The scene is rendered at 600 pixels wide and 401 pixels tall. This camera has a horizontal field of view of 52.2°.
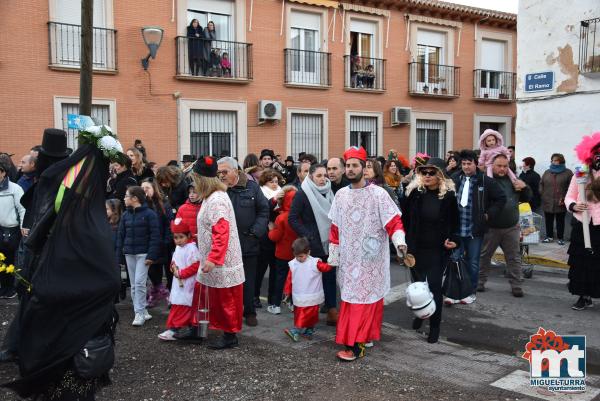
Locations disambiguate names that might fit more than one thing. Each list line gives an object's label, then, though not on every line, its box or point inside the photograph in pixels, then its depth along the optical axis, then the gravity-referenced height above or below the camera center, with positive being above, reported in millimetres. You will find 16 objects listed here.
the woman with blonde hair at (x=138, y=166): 8922 -110
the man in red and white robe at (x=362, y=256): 5406 -860
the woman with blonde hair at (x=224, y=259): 5555 -933
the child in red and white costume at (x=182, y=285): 5969 -1229
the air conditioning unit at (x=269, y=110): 17750 +1445
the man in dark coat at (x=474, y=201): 7301 -476
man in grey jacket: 7762 -853
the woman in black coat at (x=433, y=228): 5977 -666
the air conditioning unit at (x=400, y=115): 20359 +1511
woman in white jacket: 7559 -705
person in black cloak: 3520 -736
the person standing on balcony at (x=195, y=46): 16797 +3110
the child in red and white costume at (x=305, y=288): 5988 -1266
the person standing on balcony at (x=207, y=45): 16988 +3153
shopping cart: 9016 -1008
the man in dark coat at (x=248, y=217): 6380 -606
